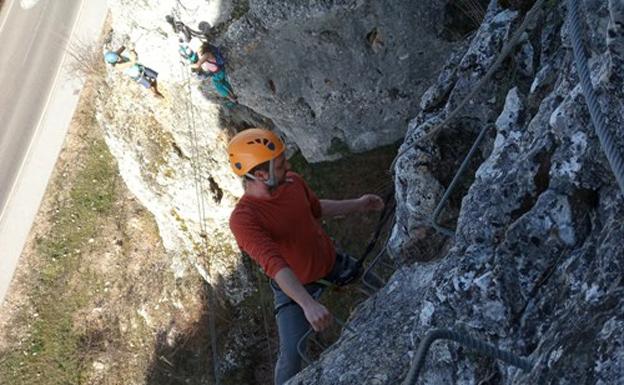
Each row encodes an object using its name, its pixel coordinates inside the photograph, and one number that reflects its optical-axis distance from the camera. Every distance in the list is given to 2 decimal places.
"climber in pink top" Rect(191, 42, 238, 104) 9.72
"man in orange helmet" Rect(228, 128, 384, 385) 4.86
